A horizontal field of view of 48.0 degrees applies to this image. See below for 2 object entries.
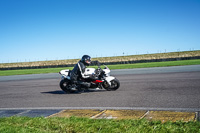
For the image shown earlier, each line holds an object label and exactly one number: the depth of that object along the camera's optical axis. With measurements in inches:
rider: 381.1
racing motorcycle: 385.1
